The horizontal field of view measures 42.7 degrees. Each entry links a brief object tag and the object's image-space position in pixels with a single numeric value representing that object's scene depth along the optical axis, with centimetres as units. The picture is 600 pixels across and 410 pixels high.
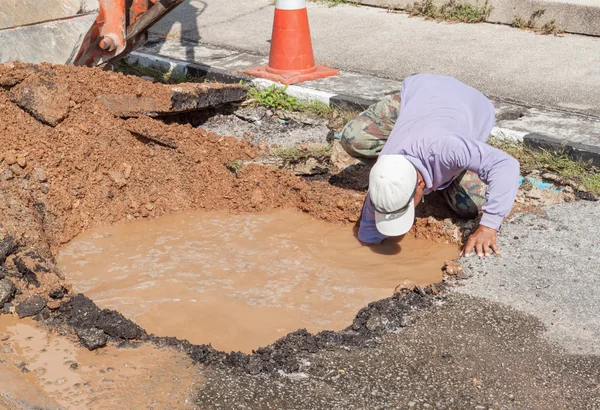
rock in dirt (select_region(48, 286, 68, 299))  379
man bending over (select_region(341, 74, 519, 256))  400
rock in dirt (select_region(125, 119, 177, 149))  512
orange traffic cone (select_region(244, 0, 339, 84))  642
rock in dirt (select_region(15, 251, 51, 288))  386
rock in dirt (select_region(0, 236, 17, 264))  396
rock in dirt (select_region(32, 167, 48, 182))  473
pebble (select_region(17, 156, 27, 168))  468
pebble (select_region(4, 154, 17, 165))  464
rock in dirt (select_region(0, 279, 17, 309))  372
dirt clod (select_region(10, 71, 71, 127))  480
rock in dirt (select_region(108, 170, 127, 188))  500
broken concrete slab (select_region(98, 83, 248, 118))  517
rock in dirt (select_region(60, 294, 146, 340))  353
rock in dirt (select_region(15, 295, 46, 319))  370
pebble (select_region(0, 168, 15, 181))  458
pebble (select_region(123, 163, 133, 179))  504
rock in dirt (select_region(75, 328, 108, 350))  345
